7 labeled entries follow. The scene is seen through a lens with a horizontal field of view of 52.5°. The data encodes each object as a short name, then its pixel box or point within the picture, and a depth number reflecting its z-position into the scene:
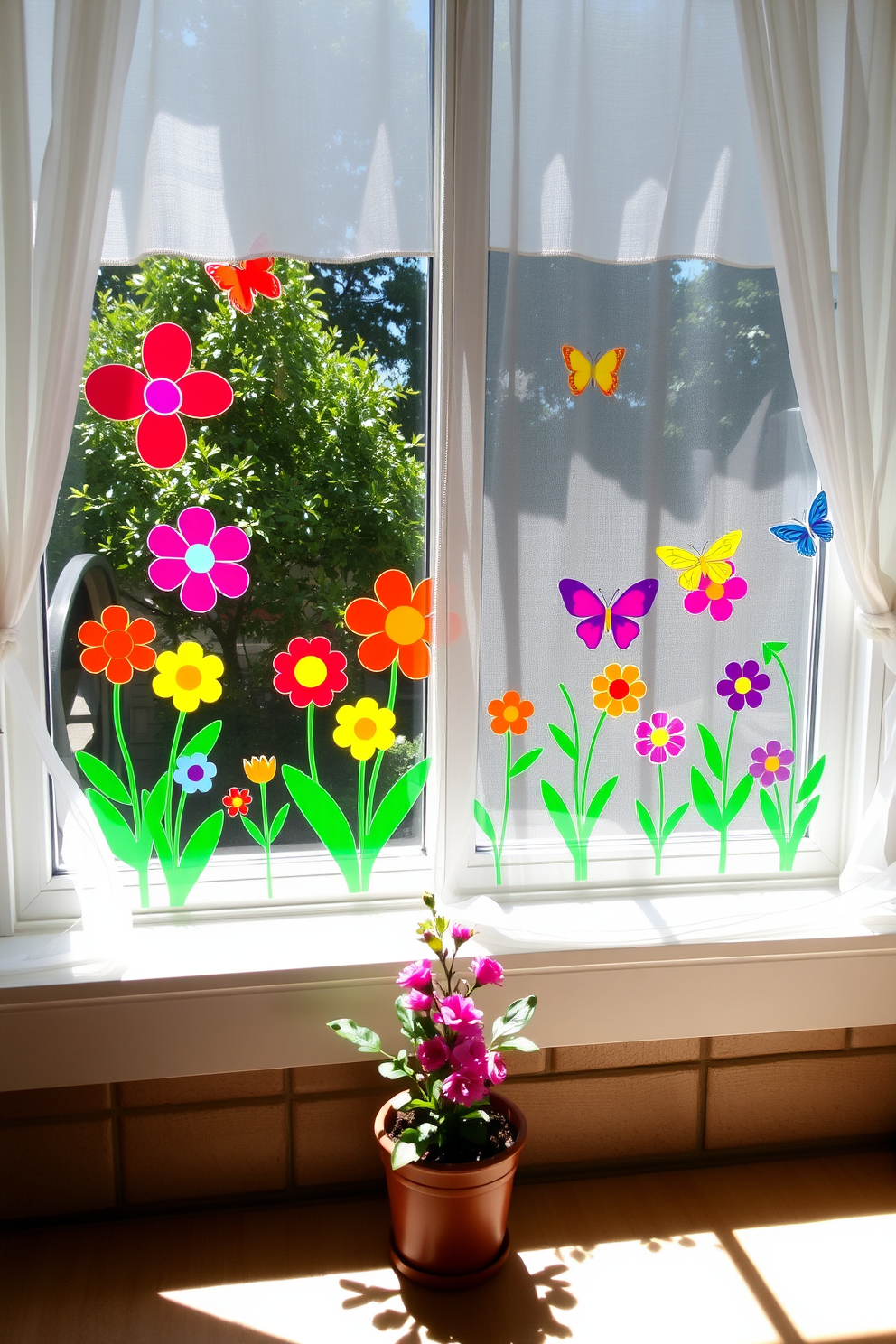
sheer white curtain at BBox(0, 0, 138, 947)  1.24
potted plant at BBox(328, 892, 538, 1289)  1.22
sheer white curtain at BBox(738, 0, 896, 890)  1.40
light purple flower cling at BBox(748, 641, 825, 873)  1.61
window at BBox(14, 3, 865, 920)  1.37
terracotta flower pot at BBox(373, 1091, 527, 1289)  1.23
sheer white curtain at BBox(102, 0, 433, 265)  1.30
